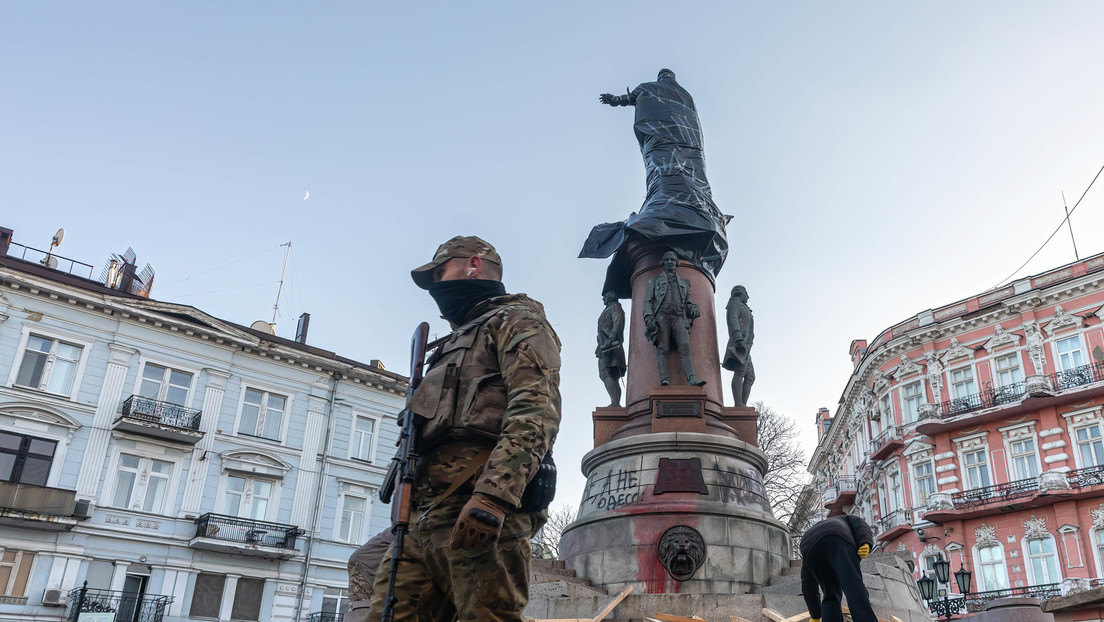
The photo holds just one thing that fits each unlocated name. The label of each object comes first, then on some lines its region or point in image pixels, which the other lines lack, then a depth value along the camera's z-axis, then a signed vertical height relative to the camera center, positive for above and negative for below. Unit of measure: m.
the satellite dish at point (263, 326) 32.31 +10.63
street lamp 16.47 +1.27
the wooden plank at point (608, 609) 7.32 +0.19
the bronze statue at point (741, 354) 11.35 +3.65
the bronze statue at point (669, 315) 10.84 +3.97
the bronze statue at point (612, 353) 11.73 +3.72
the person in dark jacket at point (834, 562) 5.69 +0.53
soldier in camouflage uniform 3.26 +0.66
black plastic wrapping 11.86 +6.36
